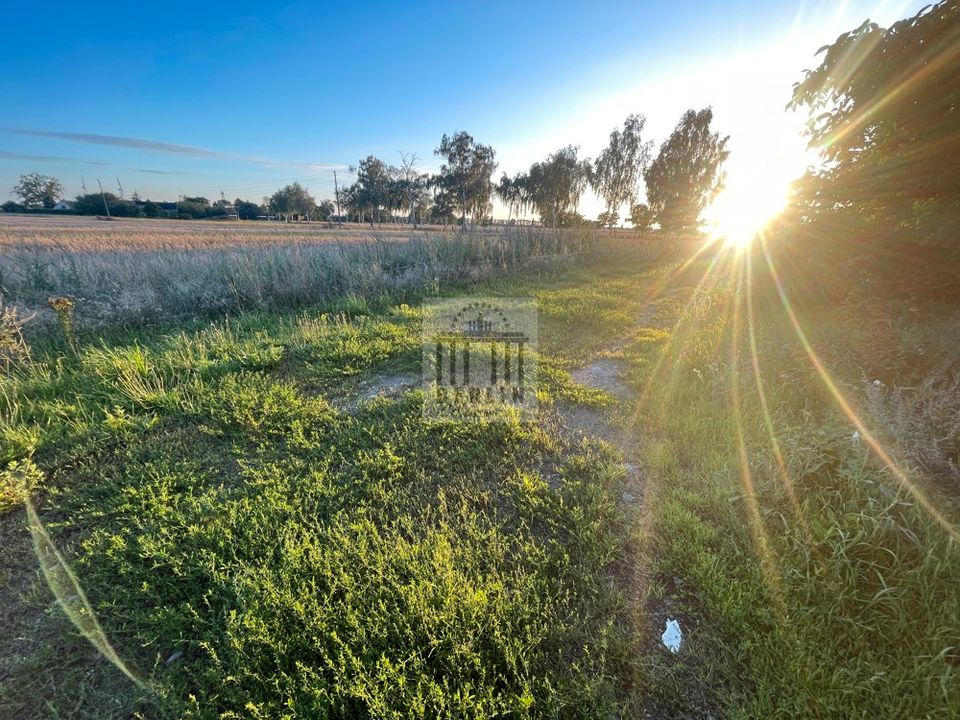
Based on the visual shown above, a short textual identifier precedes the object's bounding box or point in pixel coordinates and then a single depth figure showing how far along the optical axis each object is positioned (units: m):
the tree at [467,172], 34.72
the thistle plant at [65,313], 4.19
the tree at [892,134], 3.16
